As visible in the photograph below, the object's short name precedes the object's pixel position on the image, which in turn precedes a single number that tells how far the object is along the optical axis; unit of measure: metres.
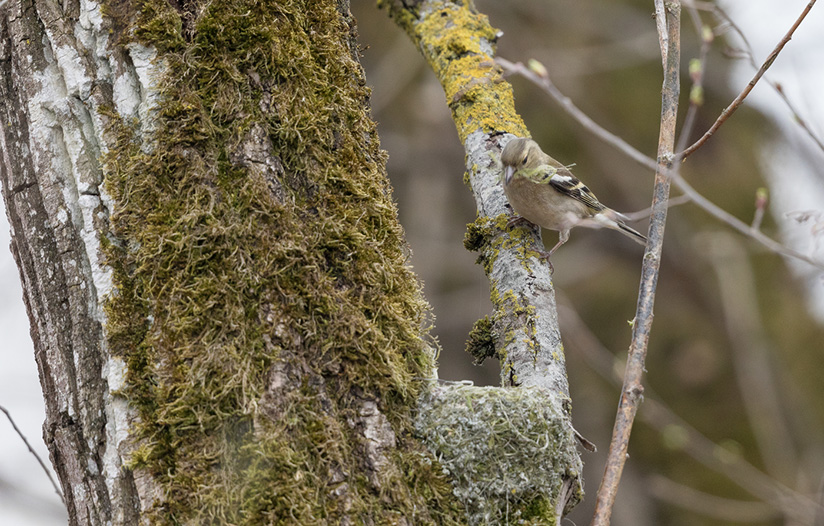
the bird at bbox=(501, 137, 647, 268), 6.86
